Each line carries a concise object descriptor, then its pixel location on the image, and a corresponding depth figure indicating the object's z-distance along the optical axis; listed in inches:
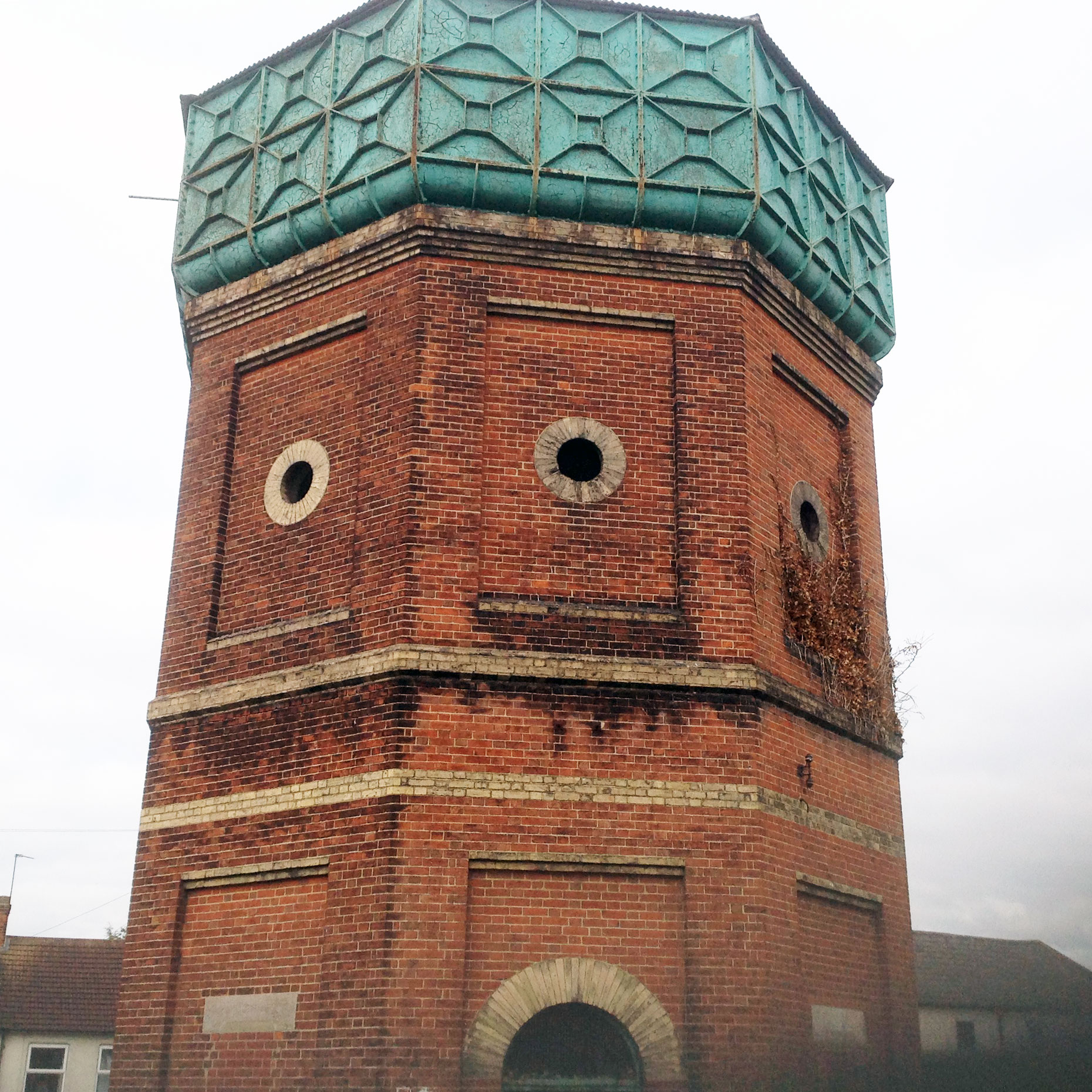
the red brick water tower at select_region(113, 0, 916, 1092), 383.2
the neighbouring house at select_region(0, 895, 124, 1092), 942.4
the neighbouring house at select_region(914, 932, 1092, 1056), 1125.1
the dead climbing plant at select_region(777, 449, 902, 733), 454.0
